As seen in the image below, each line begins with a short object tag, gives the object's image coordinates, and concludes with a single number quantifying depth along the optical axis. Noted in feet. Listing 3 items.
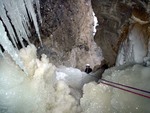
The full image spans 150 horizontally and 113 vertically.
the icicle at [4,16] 7.16
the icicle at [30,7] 8.44
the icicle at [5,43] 6.35
